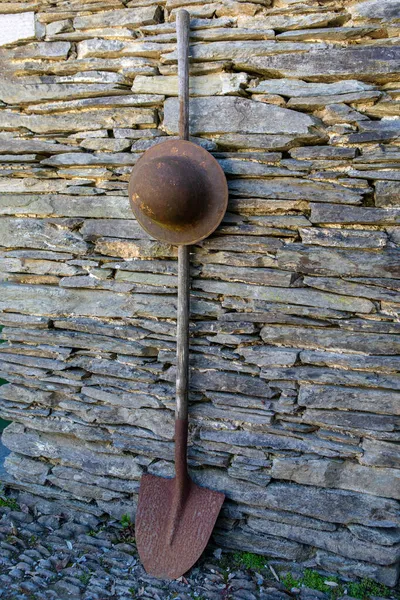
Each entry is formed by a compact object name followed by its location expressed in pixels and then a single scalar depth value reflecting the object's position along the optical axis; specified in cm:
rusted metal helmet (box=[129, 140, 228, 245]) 256
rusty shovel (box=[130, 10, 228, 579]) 269
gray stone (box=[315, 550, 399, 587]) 274
